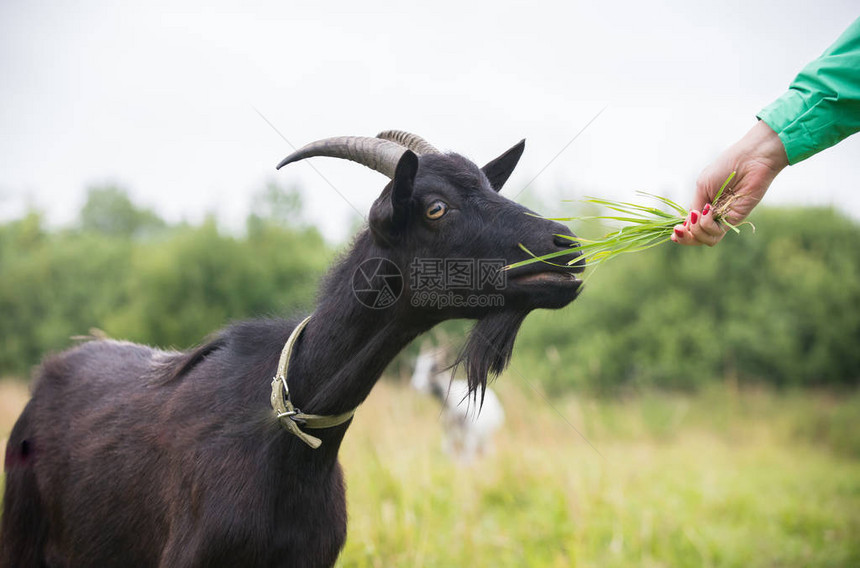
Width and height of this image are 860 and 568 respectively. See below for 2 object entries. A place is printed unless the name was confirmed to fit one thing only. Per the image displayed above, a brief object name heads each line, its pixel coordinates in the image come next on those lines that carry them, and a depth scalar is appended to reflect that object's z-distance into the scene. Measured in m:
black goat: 2.51
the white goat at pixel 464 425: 9.99
